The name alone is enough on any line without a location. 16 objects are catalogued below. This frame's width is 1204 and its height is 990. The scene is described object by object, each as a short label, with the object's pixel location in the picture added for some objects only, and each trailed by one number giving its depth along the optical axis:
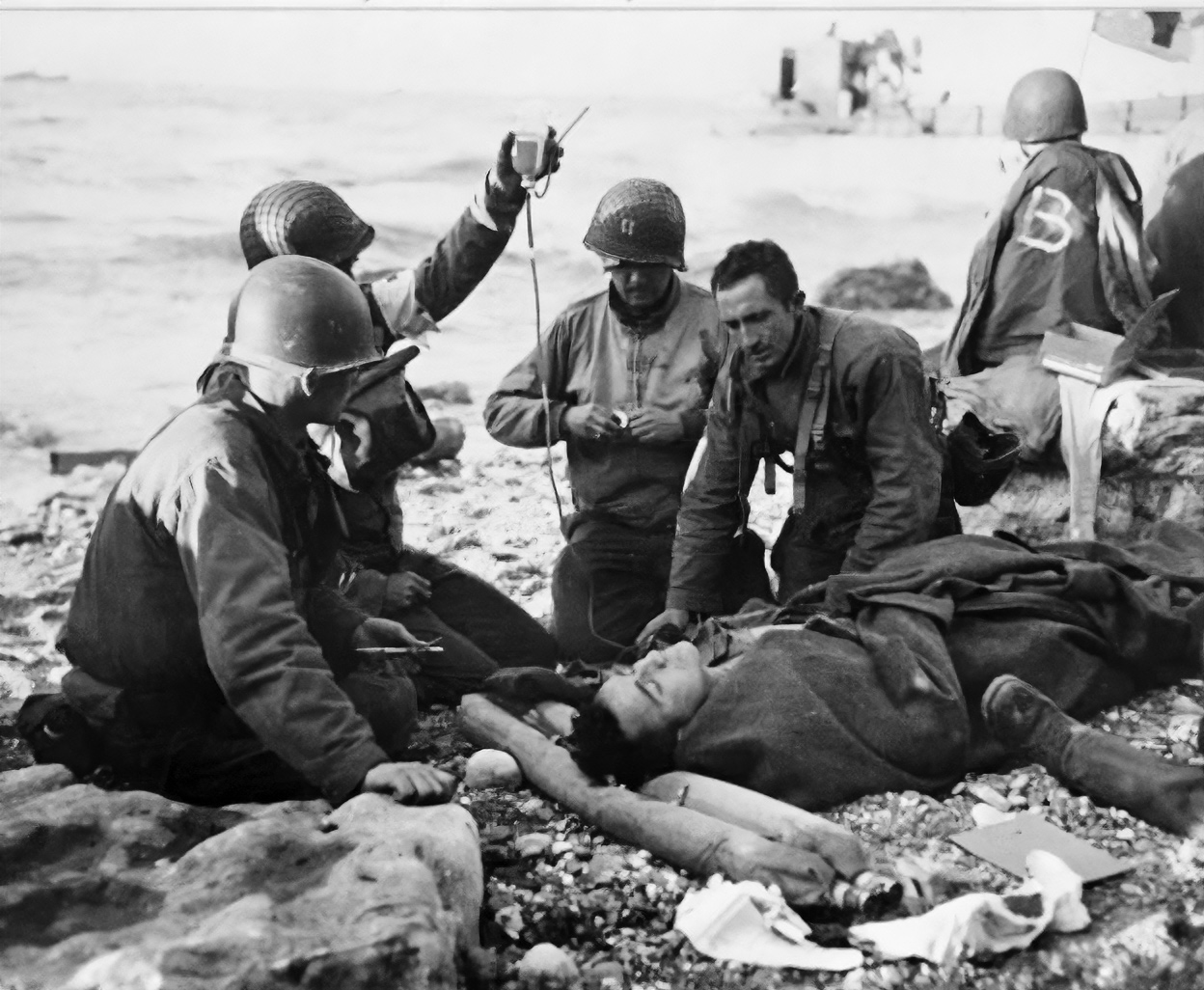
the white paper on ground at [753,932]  2.97
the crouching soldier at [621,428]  4.57
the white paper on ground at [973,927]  2.96
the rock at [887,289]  4.64
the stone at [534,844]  3.50
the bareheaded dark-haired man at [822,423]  4.24
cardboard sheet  3.29
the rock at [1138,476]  5.07
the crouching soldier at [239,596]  3.23
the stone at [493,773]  3.84
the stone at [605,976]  2.95
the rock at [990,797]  3.66
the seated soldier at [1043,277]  5.00
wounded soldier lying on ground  3.64
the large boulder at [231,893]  2.61
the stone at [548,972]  2.93
